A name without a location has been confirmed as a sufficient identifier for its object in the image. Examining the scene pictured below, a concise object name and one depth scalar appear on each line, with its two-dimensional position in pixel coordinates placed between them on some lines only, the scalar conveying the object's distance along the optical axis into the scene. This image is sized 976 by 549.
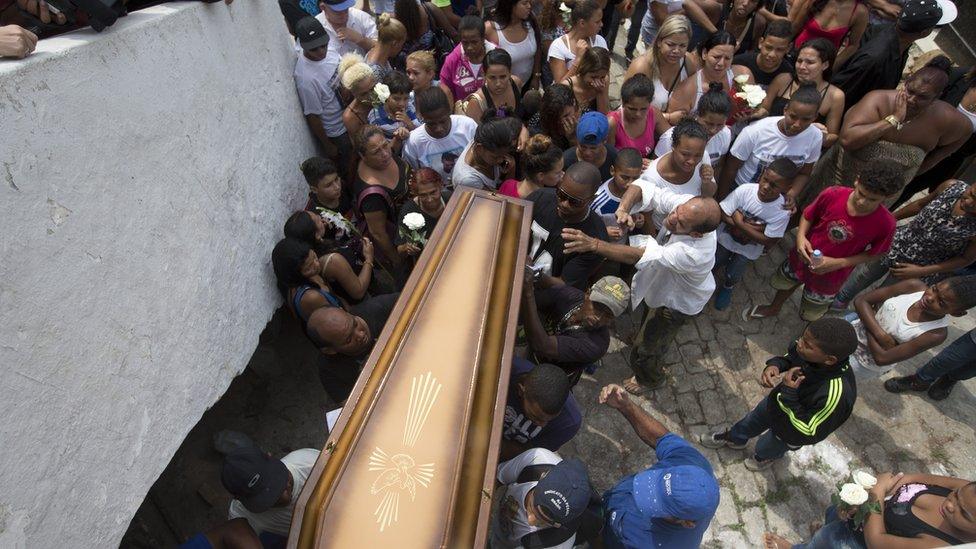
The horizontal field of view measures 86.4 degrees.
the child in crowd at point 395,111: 4.37
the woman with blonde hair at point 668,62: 4.55
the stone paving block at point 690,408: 4.28
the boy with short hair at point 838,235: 3.68
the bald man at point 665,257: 3.39
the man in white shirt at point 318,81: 4.23
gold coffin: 1.84
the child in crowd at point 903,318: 3.42
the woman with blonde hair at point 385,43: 4.70
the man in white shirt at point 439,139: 3.99
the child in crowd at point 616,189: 3.79
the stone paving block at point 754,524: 3.67
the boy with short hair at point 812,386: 3.02
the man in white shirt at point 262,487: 2.46
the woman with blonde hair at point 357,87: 4.20
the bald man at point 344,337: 2.97
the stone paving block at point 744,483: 3.85
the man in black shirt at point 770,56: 4.82
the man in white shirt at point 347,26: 4.89
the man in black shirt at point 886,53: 4.62
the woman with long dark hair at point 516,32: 5.11
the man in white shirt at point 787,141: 4.13
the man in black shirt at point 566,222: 3.31
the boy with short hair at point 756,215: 3.93
